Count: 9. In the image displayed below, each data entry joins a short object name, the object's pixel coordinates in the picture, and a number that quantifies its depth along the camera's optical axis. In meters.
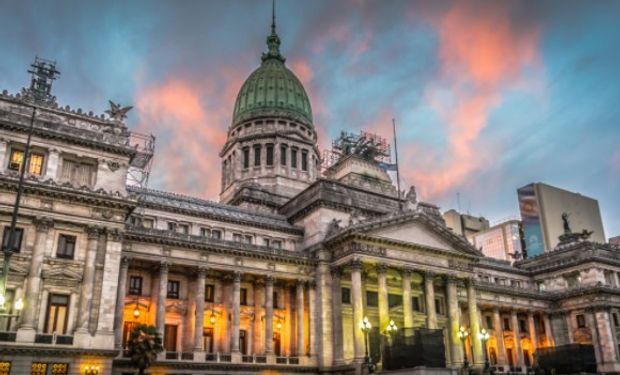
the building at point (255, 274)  42.81
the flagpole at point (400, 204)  66.96
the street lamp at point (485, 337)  58.53
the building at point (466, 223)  137.88
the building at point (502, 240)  131.12
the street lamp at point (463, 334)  57.51
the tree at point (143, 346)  41.62
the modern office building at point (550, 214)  119.88
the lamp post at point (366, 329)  50.73
